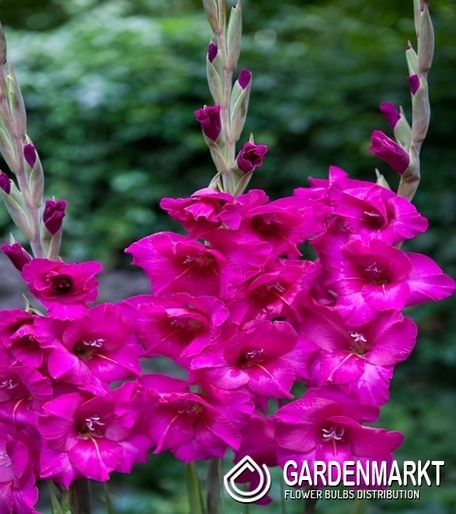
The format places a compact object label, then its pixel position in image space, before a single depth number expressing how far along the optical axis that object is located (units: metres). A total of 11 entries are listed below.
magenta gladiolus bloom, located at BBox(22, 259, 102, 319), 0.92
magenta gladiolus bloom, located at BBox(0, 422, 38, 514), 0.90
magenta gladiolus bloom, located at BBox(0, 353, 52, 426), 0.89
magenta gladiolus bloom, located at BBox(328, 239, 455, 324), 0.92
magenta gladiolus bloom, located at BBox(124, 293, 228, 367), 0.90
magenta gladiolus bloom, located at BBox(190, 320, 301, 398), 0.90
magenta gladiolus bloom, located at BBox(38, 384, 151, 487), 0.89
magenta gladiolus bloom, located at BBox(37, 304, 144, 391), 0.90
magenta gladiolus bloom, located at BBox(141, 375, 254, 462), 0.89
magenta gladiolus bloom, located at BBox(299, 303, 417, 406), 0.90
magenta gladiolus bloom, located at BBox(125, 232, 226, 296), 0.94
